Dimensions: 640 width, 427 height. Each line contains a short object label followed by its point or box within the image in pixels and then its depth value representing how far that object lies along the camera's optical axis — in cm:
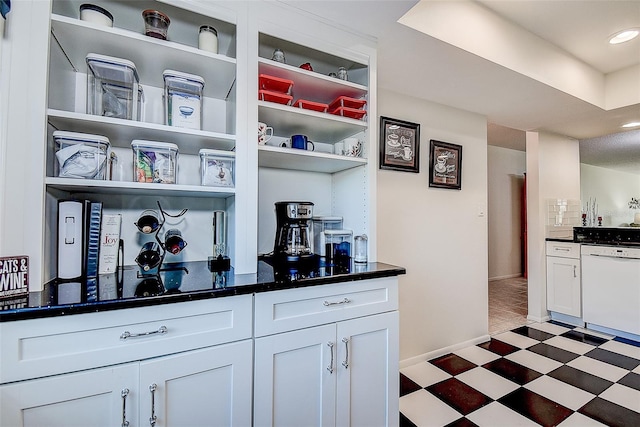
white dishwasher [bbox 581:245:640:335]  261
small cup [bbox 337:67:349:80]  158
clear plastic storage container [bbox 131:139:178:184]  120
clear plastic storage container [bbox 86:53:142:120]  114
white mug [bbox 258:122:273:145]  138
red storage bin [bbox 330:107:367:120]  154
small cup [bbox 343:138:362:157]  159
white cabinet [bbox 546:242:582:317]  298
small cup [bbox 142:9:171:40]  119
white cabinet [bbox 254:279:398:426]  110
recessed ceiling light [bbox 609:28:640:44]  192
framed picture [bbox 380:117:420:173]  211
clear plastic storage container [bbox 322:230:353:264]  165
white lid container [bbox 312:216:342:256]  172
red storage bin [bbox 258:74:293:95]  136
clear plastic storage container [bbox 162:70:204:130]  126
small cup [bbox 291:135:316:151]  156
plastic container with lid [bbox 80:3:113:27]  110
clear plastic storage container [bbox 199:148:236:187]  130
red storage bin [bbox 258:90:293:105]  137
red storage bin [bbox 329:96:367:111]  155
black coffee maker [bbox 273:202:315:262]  150
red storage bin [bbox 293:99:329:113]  149
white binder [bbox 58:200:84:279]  111
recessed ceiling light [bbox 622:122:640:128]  295
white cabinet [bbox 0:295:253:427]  79
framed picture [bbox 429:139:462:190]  235
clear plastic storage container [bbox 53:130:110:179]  107
